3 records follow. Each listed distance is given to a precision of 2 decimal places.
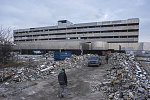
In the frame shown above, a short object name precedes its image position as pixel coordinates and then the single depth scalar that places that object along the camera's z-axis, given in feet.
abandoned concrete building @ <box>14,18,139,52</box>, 157.38
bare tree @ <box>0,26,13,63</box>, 58.75
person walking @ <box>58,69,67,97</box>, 23.33
